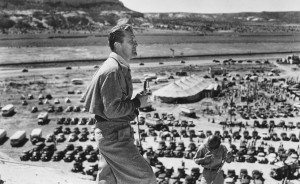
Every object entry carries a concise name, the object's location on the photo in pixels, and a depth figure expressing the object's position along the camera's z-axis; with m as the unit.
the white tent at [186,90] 52.53
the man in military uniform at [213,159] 6.67
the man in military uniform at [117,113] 4.18
